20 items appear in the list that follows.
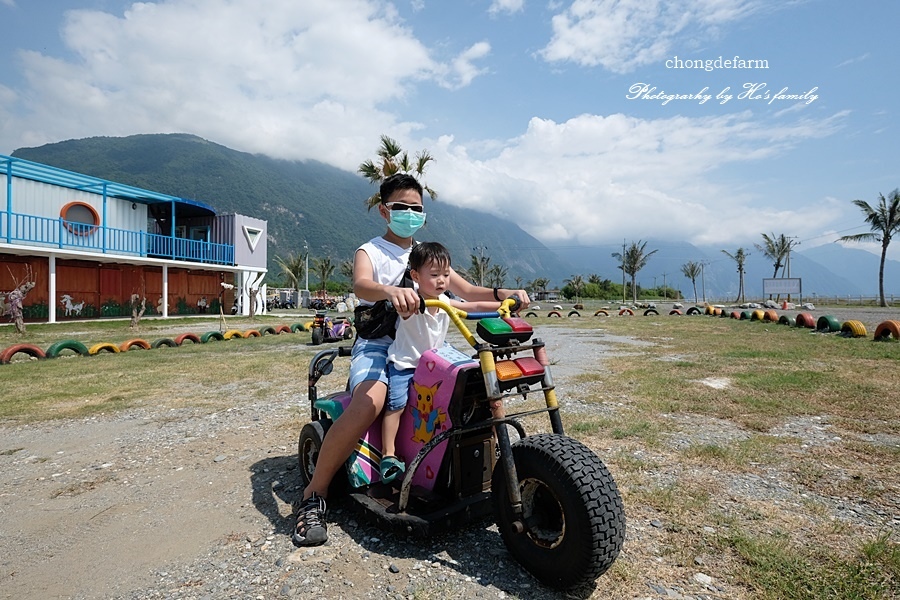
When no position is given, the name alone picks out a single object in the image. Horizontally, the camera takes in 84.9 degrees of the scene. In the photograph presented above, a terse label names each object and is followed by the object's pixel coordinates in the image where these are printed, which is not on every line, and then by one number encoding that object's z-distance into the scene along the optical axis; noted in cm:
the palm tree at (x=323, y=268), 6504
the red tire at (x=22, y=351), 1019
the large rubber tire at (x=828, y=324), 1580
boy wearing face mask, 287
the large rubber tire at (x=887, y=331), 1270
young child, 283
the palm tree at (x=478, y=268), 7026
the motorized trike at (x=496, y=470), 218
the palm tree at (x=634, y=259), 7456
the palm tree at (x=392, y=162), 2244
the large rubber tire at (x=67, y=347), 1118
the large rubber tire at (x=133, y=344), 1256
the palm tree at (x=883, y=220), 4675
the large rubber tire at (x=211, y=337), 1498
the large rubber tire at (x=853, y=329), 1395
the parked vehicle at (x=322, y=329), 1320
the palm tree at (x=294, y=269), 6309
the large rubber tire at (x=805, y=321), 1778
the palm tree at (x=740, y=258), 8081
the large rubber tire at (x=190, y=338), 1434
